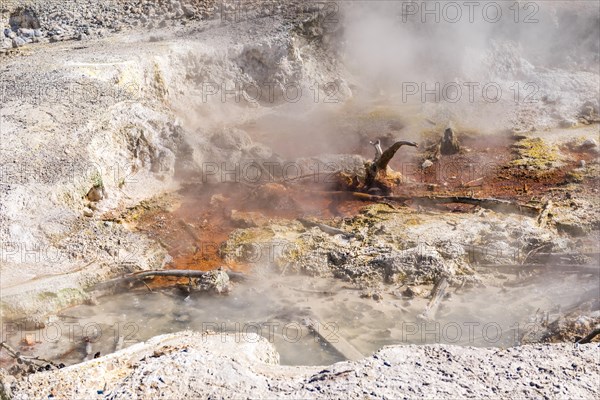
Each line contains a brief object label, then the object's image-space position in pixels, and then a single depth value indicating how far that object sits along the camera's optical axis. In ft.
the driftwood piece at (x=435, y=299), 18.07
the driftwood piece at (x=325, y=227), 22.47
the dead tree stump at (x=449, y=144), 30.25
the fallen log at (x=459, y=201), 23.93
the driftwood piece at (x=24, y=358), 14.88
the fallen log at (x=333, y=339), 16.02
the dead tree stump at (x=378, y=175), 25.95
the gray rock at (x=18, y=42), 34.06
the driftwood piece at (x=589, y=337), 14.30
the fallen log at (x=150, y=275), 19.13
